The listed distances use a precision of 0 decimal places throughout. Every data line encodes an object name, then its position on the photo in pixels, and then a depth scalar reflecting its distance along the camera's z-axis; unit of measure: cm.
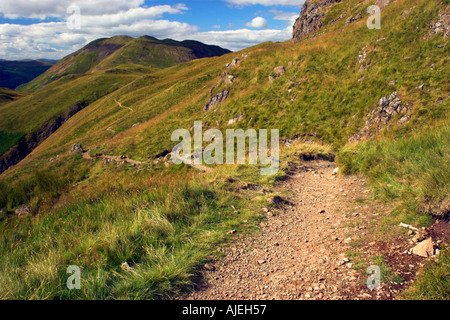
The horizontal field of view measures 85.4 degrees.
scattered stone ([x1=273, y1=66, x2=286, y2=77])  2472
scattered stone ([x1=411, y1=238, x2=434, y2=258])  369
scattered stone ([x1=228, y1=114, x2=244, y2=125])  2422
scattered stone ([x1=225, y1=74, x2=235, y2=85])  3028
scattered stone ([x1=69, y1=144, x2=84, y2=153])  3709
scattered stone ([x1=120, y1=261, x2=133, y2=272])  380
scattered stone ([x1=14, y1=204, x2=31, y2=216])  1223
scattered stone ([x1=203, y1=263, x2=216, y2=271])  404
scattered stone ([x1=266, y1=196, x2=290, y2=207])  660
